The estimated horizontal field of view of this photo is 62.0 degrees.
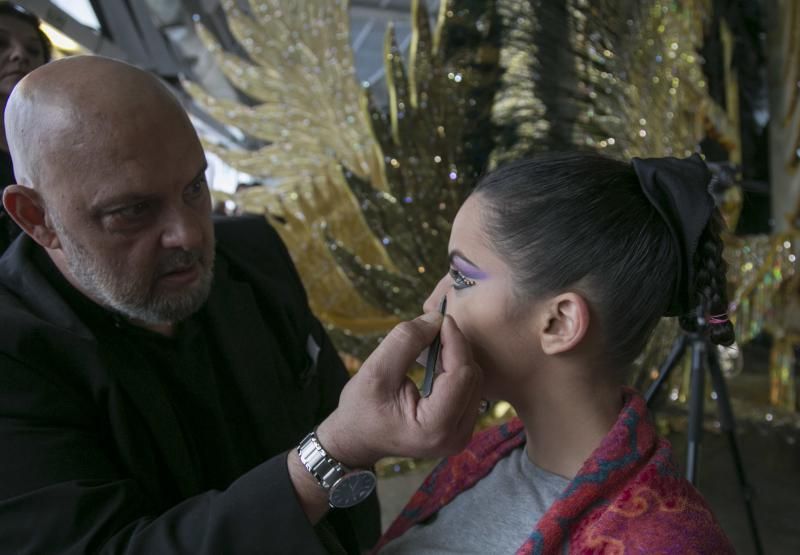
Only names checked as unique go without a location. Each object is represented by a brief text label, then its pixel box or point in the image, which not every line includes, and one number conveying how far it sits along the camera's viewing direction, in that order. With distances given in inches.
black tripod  62.5
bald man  26.9
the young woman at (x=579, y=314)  26.9
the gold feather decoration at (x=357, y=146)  80.8
